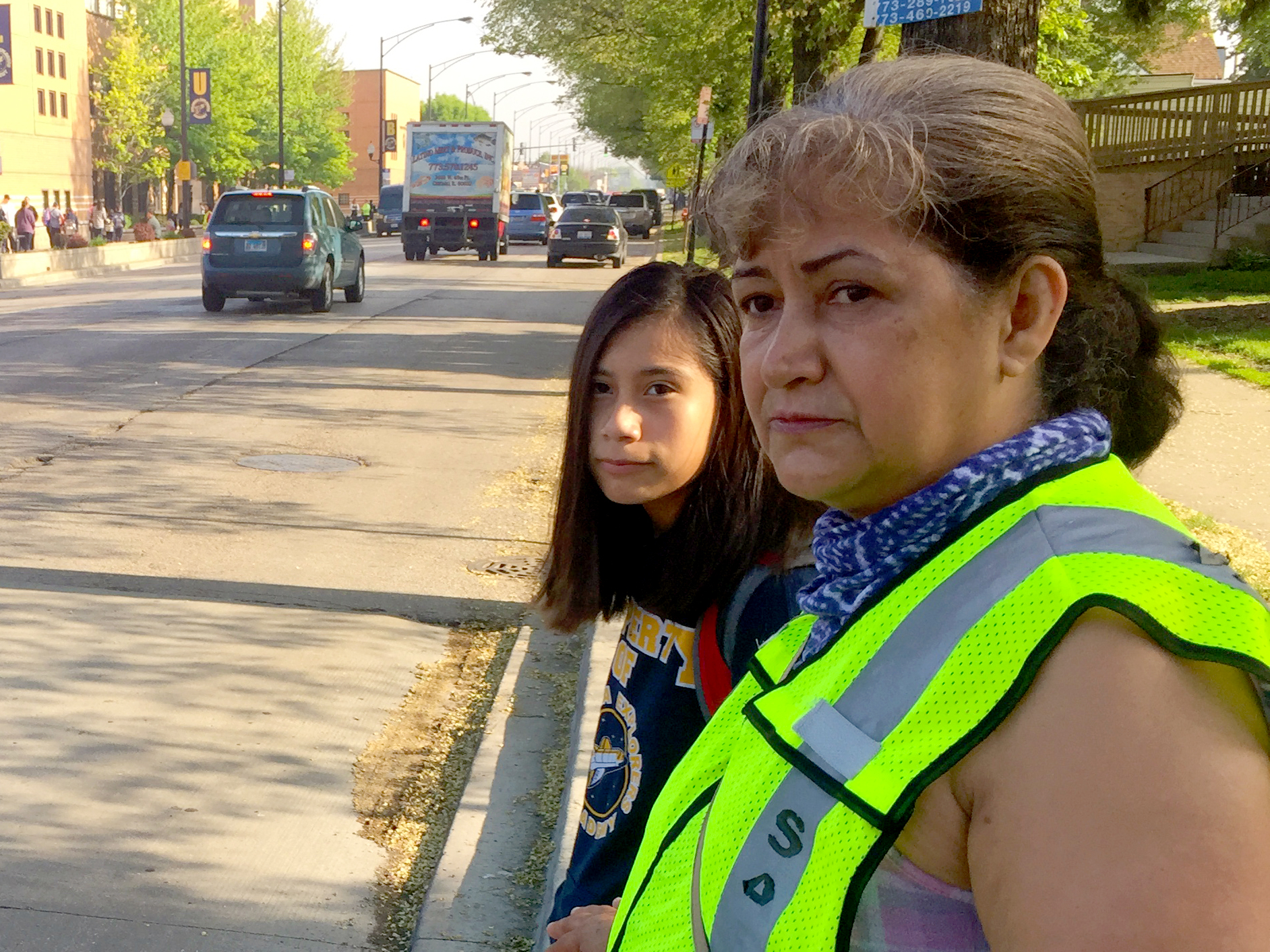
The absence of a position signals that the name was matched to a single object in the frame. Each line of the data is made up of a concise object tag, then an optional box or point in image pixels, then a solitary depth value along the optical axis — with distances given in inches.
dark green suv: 782.5
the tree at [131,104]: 2126.0
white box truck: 1537.9
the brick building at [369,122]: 4520.2
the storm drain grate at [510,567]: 275.1
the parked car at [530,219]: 2012.8
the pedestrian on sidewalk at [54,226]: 1632.6
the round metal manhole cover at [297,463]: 366.6
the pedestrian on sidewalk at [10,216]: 1465.3
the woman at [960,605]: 33.9
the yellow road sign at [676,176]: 1294.3
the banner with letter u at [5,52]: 1252.5
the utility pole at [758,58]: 569.3
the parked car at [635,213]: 2345.0
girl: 83.1
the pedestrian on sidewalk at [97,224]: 1908.2
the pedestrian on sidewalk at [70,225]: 1662.2
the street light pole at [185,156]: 1774.4
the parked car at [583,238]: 1403.8
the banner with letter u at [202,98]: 1835.6
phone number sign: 187.3
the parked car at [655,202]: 2812.5
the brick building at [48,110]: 2231.8
